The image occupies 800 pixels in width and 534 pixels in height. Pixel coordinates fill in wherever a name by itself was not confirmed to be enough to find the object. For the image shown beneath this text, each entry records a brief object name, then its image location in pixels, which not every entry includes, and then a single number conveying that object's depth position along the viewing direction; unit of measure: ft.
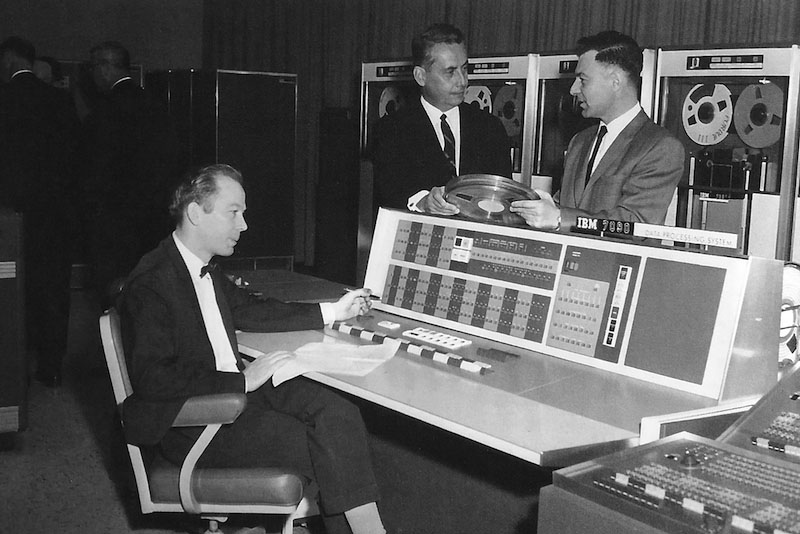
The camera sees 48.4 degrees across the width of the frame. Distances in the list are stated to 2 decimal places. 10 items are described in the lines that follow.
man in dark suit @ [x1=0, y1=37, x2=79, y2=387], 14.39
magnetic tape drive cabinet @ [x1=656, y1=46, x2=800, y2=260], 13.96
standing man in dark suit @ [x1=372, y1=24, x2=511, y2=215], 10.63
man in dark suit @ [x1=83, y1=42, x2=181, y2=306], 14.57
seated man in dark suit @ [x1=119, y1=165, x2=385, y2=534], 7.25
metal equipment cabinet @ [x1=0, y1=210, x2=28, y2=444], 10.62
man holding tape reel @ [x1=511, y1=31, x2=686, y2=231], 8.66
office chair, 6.96
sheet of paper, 7.49
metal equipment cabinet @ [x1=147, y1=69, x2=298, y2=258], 22.25
